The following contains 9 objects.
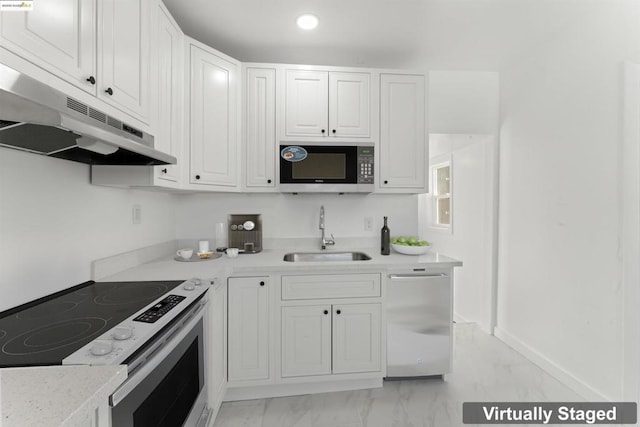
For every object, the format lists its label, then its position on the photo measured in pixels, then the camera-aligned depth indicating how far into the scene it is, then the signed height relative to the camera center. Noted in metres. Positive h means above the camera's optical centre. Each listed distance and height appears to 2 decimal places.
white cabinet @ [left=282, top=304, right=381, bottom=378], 1.85 -0.85
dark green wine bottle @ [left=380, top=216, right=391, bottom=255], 2.23 -0.23
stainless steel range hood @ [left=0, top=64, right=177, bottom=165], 0.65 +0.26
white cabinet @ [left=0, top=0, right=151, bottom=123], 0.82 +0.60
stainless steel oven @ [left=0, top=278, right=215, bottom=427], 0.75 -0.38
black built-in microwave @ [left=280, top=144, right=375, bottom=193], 2.14 +0.34
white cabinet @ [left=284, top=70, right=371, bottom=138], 2.17 +0.85
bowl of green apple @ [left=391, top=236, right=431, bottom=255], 2.14 -0.26
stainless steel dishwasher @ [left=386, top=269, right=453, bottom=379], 1.93 -0.77
